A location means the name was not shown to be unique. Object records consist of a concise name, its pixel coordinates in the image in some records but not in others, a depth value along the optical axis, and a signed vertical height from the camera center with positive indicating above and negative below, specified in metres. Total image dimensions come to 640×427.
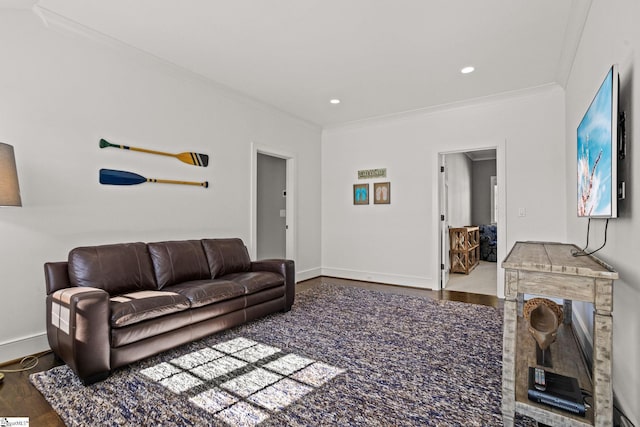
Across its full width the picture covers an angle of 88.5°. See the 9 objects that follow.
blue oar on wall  3.08 +0.33
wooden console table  1.39 -0.49
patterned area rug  1.77 -1.10
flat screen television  1.57 +0.33
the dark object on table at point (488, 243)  7.88 -0.73
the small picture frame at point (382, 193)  5.34 +0.32
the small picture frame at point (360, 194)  5.57 +0.31
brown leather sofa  2.11 -0.68
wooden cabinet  6.23 -0.71
